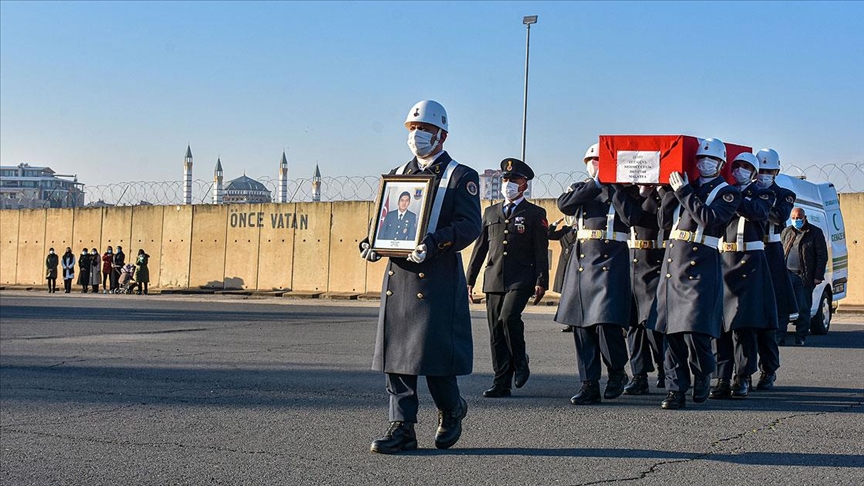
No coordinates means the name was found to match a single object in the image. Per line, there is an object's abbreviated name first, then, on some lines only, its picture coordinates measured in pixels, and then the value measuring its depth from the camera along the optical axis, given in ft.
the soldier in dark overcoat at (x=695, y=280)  26.11
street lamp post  124.16
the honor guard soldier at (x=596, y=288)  27.09
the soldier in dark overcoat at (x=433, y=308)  20.12
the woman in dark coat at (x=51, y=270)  122.42
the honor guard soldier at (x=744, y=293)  29.50
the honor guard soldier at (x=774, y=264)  31.01
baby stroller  117.39
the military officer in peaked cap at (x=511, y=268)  29.04
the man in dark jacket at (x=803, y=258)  47.60
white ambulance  53.06
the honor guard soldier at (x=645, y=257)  28.40
